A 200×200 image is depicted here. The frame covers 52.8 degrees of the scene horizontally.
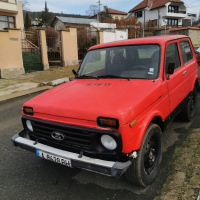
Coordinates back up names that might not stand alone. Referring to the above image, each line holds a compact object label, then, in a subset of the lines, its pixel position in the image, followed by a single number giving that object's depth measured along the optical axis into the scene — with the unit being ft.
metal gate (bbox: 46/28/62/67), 48.49
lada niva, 7.38
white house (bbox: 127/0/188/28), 170.19
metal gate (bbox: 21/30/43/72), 42.22
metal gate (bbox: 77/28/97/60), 55.01
